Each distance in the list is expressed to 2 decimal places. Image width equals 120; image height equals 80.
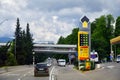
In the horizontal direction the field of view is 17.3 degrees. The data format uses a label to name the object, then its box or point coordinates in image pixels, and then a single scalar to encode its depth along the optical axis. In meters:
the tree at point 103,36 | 139.12
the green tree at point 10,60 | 98.52
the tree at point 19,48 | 118.31
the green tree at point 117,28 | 138.00
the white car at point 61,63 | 116.03
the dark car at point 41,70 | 46.75
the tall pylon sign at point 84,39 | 55.19
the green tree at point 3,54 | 86.17
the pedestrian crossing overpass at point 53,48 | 169.00
